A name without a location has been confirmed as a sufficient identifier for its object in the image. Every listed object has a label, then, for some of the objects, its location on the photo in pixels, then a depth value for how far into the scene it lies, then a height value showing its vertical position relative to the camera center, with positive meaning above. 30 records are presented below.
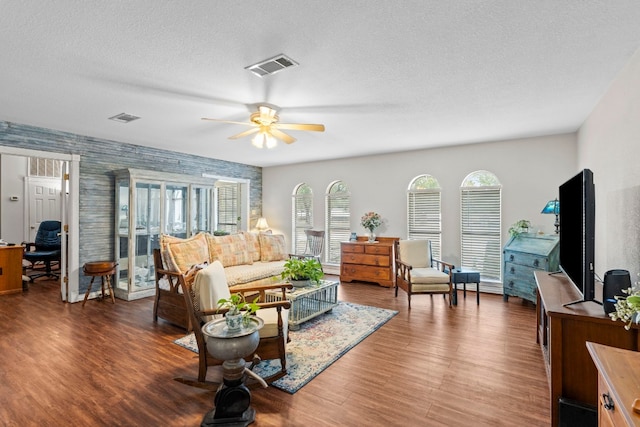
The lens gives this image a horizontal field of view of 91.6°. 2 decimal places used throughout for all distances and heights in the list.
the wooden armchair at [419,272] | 4.35 -0.83
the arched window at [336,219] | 6.92 -0.08
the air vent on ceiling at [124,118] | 3.88 +1.24
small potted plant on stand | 2.07 -0.68
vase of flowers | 6.23 -0.13
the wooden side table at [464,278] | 4.55 -0.91
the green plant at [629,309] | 1.43 -0.45
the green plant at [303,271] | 3.80 -0.68
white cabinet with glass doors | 5.02 -0.06
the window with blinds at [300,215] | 7.48 +0.01
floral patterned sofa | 3.78 -0.67
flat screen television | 2.02 -0.11
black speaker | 1.90 -0.42
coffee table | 3.59 -1.07
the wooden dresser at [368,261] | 5.82 -0.88
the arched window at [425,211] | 5.86 +0.10
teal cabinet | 4.16 -0.61
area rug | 2.66 -1.33
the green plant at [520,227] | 4.86 -0.17
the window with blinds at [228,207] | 7.80 +0.20
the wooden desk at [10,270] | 5.34 -0.97
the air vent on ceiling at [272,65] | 2.44 +1.23
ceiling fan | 3.26 +0.96
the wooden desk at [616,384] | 1.02 -0.60
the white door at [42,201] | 7.89 +0.34
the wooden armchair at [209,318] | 2.38 -0.90
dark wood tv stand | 1.83 -0.78
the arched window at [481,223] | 5.33 -0.12
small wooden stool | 4.58 -0.83
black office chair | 6.31 -0.71
